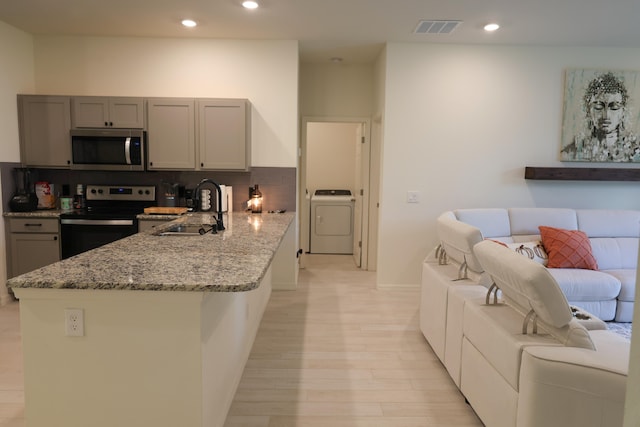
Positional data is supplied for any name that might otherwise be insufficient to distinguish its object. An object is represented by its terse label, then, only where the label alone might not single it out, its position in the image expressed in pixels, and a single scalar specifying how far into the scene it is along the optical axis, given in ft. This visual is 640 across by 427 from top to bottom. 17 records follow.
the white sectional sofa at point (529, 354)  5.20
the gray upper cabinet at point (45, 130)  13.20
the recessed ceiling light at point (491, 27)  12.24
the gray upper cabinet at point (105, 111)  13.23
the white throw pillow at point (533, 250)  11.87
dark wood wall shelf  14.12
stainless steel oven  12.77
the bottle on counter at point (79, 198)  13.92
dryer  21.34
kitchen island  5.30
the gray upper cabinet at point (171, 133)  13.33
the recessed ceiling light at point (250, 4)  10.85
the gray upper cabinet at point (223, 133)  13.41
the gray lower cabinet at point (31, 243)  12.78
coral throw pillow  11.55
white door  18.63
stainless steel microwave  13.24
